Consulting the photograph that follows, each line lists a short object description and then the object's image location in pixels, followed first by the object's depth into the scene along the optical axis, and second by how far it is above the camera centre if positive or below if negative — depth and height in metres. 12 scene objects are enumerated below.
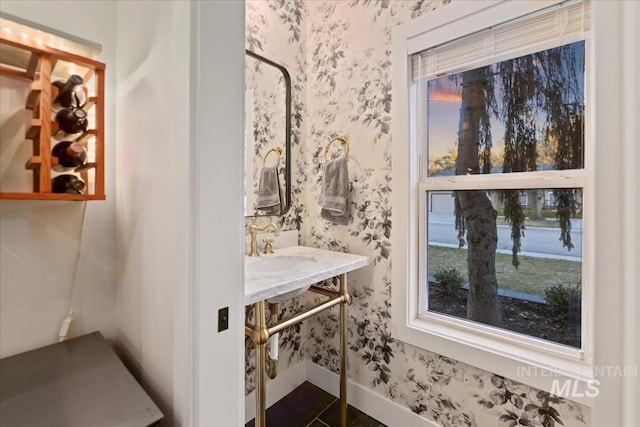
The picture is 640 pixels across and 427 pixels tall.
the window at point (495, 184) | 1.14 +0.12
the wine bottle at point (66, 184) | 0.81 +0.08
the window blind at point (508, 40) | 1.08 +0.75
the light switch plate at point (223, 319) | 0.69 -0.27
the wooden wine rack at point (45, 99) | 0.73 +0.31
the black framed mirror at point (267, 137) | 1.60 +0.44
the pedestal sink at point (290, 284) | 1.08 -0.29
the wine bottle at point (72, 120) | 0.80 +0.26
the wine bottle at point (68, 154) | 0.80 +0.16
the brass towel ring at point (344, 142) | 1.71 +0.42
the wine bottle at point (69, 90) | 0.81 +0.35
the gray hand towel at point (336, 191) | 1.66 +0.12
